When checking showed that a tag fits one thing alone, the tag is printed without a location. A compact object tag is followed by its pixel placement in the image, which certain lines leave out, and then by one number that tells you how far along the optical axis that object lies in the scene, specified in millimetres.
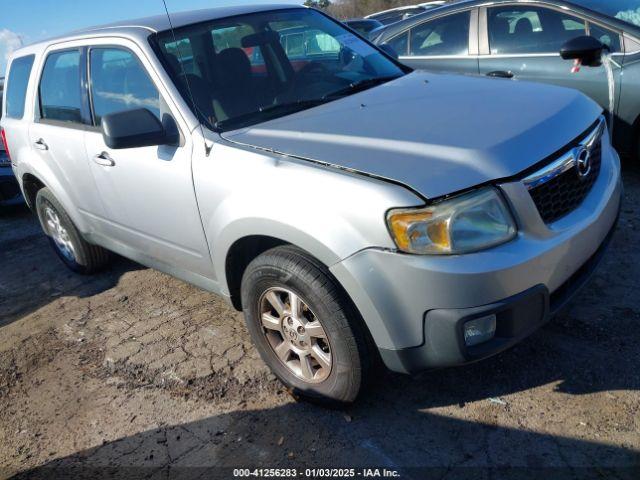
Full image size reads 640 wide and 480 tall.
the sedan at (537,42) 4641
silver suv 2066
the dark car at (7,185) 6637
